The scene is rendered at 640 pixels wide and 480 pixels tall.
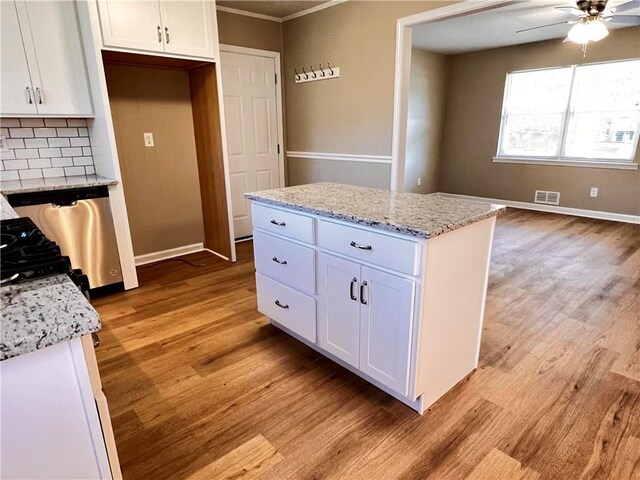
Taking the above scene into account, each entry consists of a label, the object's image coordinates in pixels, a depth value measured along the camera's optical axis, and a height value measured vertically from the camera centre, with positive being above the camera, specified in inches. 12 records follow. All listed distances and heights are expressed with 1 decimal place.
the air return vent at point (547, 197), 220.4 -37.5
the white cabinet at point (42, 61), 96.0 +19.3
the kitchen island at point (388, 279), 59.7 -25.0
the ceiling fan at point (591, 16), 111.5 +34.5
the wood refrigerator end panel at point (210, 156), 131.9 -7.6
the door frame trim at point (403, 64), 107.0 +22.5
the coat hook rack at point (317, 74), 150.3 +24.0
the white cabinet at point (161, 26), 103.1 +30.9
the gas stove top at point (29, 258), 36.4 -12.1
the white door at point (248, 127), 156.3 +3.1
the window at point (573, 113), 190.7 +9.5
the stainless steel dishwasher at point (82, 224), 98.0 -23.5
